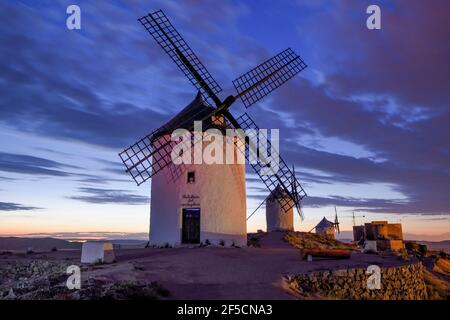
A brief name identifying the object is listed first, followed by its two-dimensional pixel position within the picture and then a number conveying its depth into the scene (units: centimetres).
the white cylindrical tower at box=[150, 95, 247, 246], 2045
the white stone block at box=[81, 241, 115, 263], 1472
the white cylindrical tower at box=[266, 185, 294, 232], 3866
